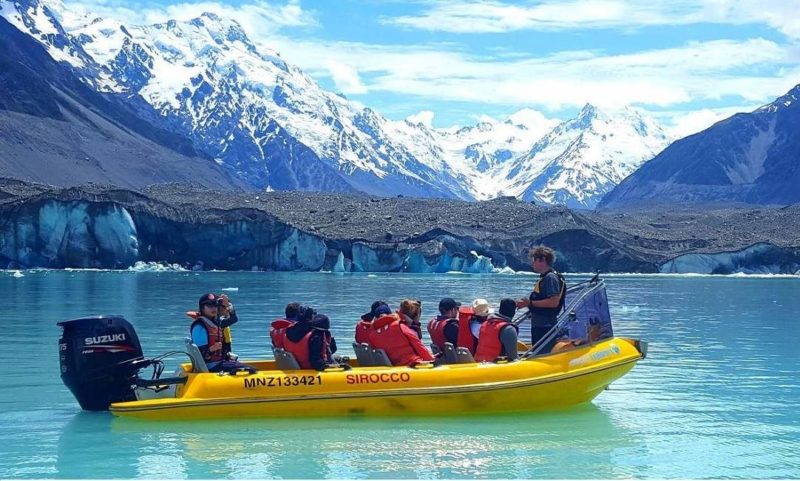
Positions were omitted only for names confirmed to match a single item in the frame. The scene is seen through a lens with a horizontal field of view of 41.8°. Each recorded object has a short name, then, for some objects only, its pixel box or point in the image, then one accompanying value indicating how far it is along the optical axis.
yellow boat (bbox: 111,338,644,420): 15.12
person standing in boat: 15.66
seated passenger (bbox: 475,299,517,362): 15.70
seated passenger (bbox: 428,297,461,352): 16.11
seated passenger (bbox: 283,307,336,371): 15.34
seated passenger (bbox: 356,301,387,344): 16.06
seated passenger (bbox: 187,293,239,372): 15.35
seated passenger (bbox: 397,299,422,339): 15.66
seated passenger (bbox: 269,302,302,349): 15.65
